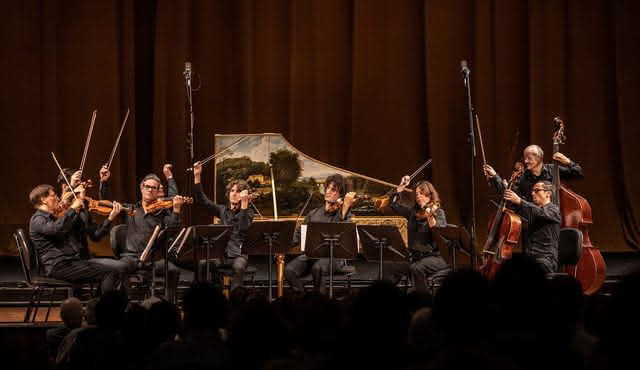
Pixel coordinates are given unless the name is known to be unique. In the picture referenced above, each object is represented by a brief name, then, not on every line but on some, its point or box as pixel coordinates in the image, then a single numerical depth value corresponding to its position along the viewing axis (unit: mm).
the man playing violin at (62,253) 13922
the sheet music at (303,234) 14634
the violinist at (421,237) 14906
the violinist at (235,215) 15328
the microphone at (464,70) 14656
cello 13930
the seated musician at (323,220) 15180
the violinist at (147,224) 14844
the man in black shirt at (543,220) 13859
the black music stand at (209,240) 13922
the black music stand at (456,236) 13648
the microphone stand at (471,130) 13795
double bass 13875
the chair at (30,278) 13758
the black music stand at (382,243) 13914
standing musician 15070
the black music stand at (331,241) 13883
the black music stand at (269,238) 14023
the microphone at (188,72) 14759
